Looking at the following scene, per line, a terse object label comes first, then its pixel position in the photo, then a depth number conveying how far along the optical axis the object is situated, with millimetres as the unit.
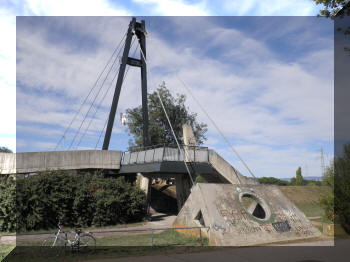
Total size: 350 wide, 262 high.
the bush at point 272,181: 48375
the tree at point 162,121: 43656
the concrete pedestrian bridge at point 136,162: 20594
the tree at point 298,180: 48219
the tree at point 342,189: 15016
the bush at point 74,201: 17438
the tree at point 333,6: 12078
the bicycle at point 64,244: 10484
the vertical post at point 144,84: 29197
